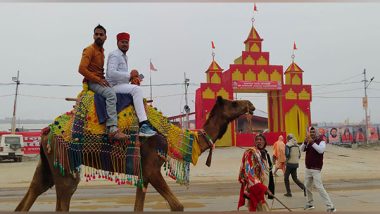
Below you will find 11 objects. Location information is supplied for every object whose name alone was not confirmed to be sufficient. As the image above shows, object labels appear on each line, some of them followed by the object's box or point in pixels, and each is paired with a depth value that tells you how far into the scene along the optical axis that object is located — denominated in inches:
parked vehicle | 1154.7
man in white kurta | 234.2
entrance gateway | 1262.3
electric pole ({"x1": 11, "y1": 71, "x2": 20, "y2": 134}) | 1516.5
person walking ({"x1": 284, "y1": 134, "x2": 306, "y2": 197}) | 452.4
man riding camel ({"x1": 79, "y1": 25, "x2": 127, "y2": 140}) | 227.8
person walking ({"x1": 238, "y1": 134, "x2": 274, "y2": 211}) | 252.7
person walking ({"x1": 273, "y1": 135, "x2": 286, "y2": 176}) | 544.1
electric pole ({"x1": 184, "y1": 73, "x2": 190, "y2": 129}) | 1321.6
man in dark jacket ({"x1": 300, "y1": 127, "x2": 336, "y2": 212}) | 339.6
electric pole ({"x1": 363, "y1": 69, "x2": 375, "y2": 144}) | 1766.2
